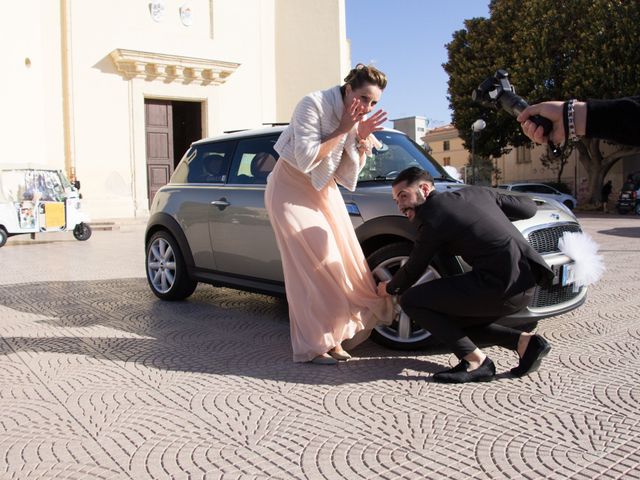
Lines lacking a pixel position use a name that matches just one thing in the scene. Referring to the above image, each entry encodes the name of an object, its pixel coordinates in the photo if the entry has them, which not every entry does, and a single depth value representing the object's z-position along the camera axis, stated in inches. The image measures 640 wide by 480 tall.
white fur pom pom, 172.6
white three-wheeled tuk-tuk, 578.9
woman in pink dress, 165.8
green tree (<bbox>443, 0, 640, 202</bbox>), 1063.0
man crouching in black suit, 152.5
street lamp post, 797.2
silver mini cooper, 179.3
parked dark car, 1039.0
